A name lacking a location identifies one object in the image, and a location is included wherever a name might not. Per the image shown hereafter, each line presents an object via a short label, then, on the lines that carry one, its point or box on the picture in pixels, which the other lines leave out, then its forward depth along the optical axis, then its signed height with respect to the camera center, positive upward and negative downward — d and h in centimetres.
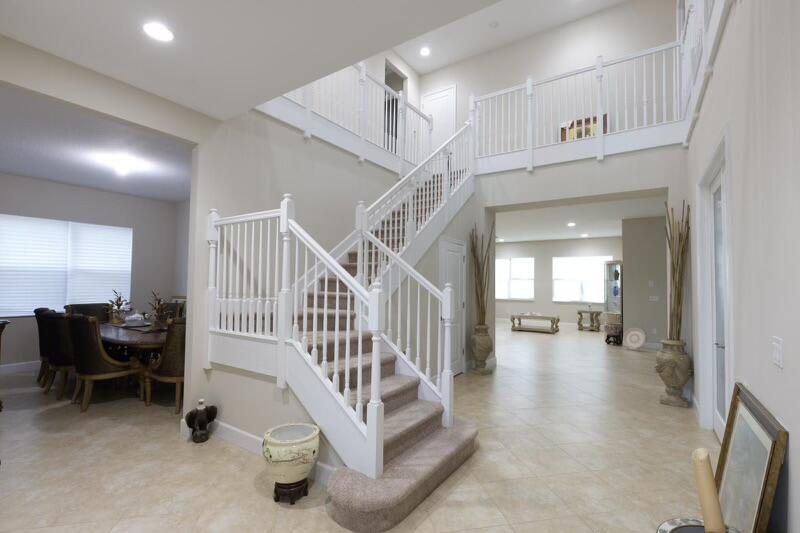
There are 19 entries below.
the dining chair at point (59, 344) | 426 -81
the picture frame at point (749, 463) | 148 -82
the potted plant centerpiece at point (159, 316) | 472 -56
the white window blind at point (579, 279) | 1195 +3
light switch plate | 163 -31
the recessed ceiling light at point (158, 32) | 224 +148
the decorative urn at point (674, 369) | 409 -97
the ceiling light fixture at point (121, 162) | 480 +150
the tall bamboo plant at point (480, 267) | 575 +18
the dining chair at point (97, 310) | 564 -56
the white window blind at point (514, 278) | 1319 +4
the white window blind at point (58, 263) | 558 +17
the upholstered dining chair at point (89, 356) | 389 -87
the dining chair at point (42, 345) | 449 -87
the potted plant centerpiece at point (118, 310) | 559 -57
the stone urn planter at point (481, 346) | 561 -100
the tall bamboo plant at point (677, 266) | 416 +17
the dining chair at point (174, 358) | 374 -84
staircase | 224 -66
